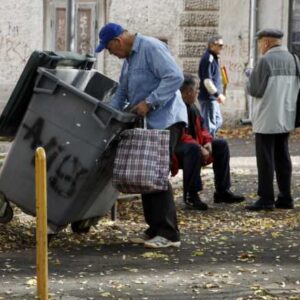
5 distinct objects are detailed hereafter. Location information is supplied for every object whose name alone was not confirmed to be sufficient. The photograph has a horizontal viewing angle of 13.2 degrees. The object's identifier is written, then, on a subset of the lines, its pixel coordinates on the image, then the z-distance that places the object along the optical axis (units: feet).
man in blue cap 30.64
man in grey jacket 38.43
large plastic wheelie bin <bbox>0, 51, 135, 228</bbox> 30.17
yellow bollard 21.98
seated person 38.17
